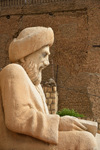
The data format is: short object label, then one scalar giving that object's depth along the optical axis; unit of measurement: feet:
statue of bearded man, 9.63
